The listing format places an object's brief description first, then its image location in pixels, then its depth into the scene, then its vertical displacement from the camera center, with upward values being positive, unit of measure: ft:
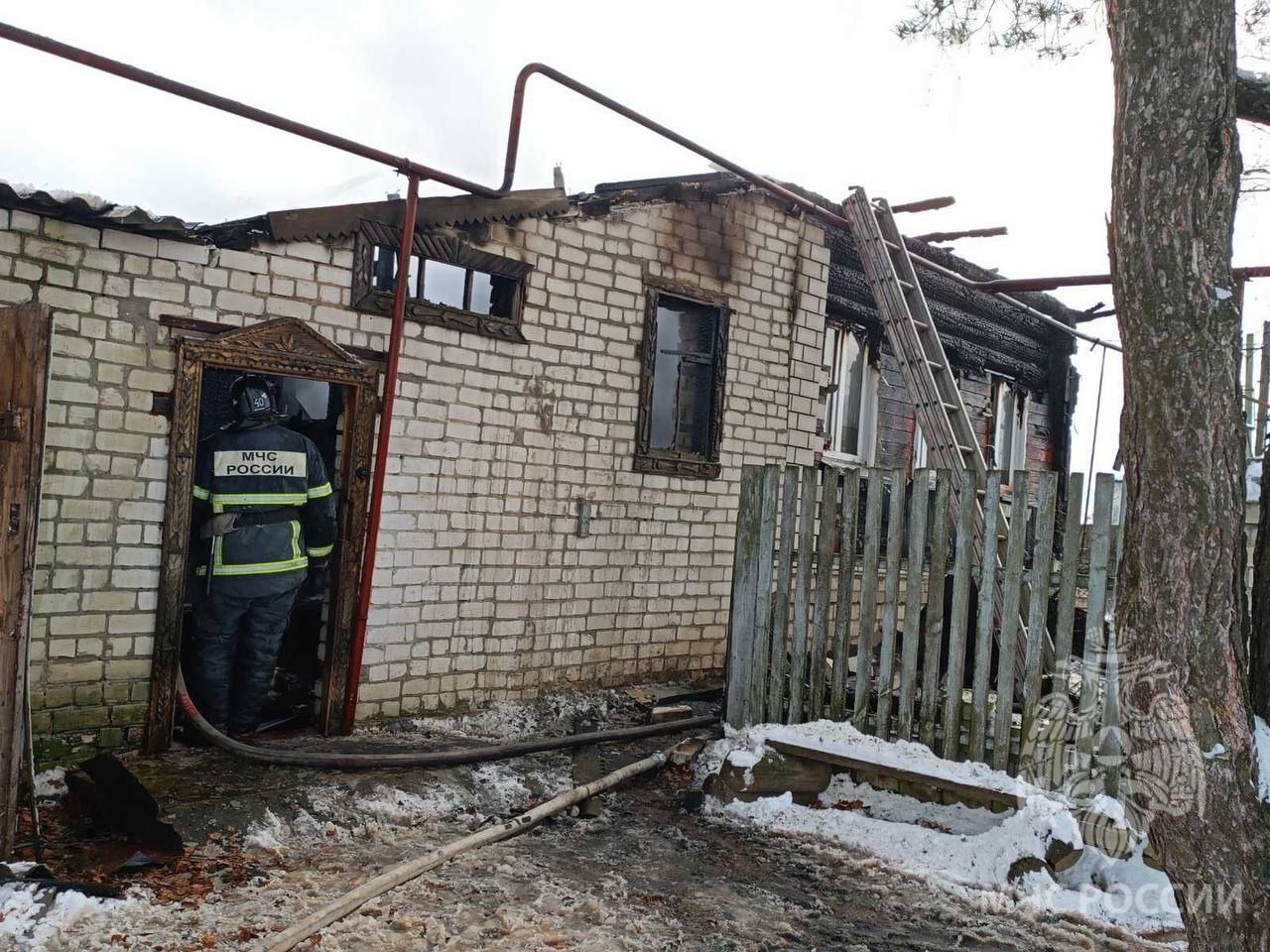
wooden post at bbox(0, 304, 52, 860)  12.34 -0.96
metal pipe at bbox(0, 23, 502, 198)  14.79 +5.98
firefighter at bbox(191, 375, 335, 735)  18.66 -1.89
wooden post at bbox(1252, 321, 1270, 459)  31.78 +5.77
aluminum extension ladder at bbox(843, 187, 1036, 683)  21.24 +4.02
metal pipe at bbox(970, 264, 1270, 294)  26.09 +7.07
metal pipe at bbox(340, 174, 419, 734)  19.42 +0.32
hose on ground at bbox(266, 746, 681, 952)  11.41 -5.79
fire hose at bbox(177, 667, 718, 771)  16.92 -5.54
